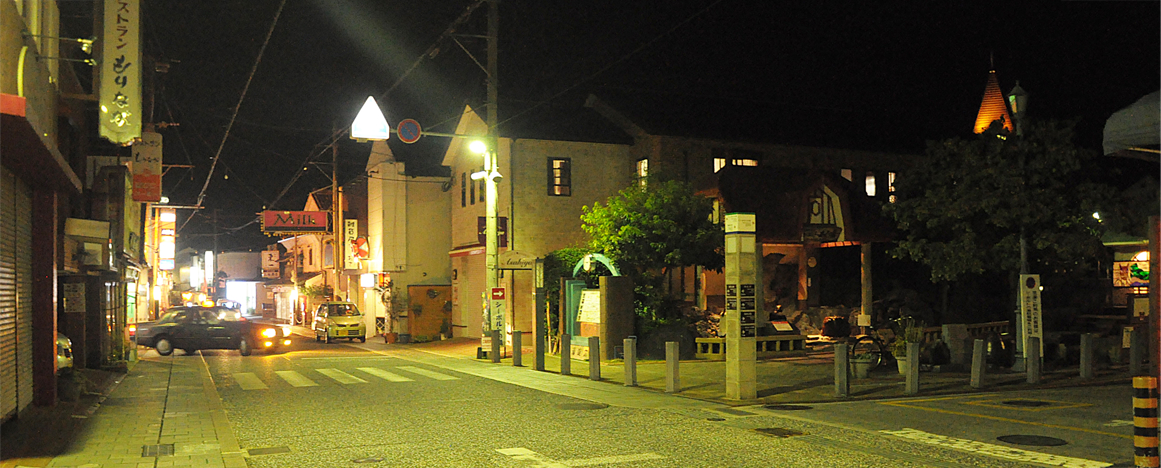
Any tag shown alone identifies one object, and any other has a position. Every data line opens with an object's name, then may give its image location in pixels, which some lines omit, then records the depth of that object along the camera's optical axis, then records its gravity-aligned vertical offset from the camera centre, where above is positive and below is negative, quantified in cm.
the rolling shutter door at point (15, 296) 1080 -47
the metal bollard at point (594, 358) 1736 -202
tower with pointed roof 2953 +517
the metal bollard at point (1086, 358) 1612 -192
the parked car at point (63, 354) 1528 -166
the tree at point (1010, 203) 1773 +112
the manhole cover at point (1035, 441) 957 -209
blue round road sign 2148 +320
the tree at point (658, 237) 2386 +58
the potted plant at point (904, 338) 1620 -157
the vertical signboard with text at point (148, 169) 2761 +299
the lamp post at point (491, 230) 2292 +76
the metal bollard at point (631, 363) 1597 -197
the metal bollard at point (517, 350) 2109 -225
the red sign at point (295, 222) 4128 +183
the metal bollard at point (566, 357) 1880 -216
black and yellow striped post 736 -145
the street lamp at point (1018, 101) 1677 +301
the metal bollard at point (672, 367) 1509 -192
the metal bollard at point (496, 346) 2276 -231
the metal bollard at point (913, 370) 1400 -186
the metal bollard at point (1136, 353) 1677 -193
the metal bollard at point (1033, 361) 1532 -188
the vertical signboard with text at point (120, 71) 1388 +308
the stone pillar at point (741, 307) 1393 -80
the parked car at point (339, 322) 3431 -254
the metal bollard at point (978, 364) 1466 -185
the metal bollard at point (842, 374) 1393 -191
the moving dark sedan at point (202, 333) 2641 -226
